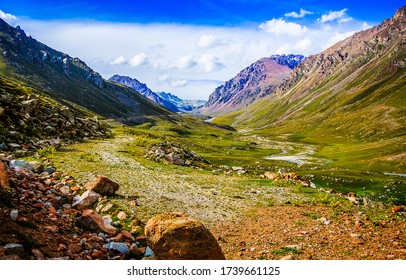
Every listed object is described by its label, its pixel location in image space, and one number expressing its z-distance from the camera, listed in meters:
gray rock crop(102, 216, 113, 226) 16.21
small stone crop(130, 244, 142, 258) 13.46
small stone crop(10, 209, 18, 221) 12.23
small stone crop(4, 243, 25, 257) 9.57
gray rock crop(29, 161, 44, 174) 24.38
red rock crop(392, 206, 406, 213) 23.96
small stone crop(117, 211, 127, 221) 17.88
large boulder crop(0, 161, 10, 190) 14.56
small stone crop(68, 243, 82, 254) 11.82
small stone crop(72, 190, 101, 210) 18.23
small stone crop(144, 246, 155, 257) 13.36
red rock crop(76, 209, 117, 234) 14.73
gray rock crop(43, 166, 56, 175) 24.99
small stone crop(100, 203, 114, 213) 18.78
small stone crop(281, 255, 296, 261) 13.79
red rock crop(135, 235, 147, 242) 15.09
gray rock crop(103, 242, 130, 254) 13.23
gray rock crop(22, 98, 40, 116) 44.84
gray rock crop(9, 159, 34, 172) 22.53
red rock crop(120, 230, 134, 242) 14.88
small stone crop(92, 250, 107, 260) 12.18
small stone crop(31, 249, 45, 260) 10.28
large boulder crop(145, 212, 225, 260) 12.20
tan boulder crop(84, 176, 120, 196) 21.92
